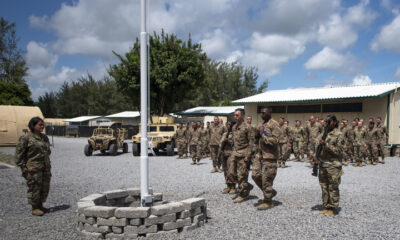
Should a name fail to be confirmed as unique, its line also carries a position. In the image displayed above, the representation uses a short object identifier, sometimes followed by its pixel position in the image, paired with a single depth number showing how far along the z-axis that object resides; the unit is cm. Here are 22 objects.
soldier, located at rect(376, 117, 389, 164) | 1205
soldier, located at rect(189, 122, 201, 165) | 1212
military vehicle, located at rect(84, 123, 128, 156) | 1513
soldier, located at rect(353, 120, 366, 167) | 1158
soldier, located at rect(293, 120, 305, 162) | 1269
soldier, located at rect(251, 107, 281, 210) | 525
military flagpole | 450
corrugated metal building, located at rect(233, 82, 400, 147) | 1526
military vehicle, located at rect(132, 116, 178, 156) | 1467
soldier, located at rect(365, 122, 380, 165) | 1200
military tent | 2038
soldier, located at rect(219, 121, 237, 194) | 646
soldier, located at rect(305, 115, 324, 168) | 1145
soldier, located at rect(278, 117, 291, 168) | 1106
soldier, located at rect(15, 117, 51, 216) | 514
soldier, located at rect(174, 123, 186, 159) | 1405
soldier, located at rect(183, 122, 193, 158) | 1413
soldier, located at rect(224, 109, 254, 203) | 586
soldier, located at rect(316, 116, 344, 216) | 493
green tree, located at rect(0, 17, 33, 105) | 3206
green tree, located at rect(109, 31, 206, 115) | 2609
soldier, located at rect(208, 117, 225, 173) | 980
